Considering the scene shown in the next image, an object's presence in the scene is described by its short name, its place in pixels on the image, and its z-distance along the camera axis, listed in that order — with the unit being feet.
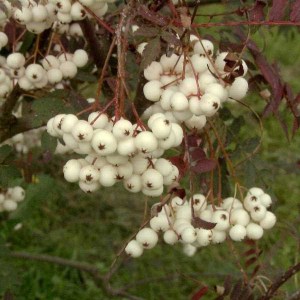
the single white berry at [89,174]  0.98
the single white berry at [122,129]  0.92
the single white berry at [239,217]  1.21
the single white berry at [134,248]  1.25
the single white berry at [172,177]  1.03
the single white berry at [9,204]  1.92
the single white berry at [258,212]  1.23
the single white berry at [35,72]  1.32
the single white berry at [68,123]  0.96
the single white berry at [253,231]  1.23
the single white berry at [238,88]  1.04
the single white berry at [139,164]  0.99
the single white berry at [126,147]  0.92
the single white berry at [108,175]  0.97
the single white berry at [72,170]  1.00
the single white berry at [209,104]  0.95
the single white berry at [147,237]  1.21
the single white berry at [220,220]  1.19
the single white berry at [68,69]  1.35
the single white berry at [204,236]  1.17
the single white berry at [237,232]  1.20
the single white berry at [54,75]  1.33
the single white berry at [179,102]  0.96
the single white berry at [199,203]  1.22
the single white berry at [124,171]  0.97
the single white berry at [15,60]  1.33
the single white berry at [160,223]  1.19
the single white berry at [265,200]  1.26
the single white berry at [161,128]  0.93
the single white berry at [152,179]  0.98
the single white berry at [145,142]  0.91
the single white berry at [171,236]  1.19
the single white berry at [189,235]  1.14
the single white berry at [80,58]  1.36
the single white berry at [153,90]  1.02
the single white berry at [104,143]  0.91
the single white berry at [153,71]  1.03
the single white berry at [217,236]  1.21
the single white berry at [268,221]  1.25
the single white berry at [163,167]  1.01
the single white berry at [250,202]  1.24
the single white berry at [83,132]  0.92
